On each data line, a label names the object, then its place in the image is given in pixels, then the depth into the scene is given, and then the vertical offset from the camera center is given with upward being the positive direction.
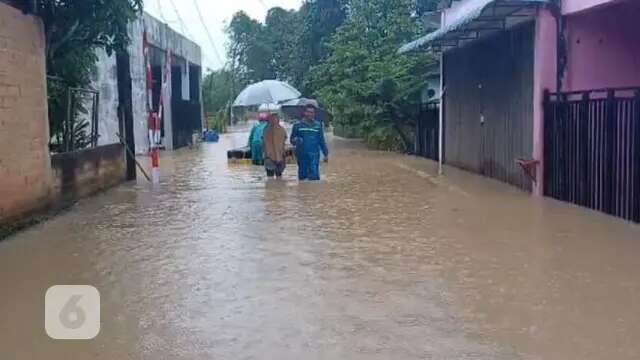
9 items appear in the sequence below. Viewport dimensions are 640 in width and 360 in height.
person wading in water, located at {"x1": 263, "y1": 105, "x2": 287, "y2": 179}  16.28 -0.40
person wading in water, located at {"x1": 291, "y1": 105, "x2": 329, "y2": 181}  15.71 -0.36
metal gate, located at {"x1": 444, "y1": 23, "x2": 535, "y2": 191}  13.76 +0.39
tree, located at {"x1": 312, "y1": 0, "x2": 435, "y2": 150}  24.69 +1.69
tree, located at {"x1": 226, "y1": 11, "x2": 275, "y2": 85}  58.53 +5.78
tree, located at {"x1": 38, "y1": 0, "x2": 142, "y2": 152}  11.98 +1.47
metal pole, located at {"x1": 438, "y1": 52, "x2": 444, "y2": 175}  18.31 +0.27
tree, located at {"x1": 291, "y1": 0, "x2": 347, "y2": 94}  33.66 +4.07
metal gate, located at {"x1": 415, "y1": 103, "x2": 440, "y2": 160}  22.54 -0.19
